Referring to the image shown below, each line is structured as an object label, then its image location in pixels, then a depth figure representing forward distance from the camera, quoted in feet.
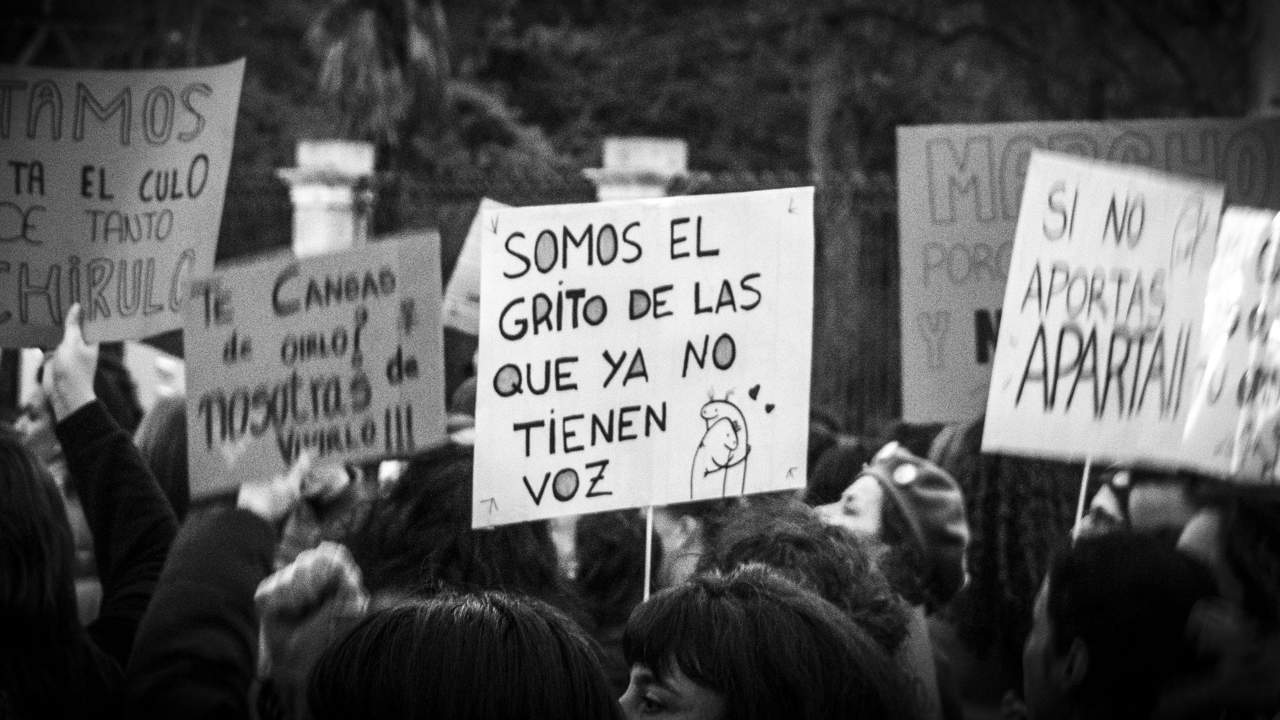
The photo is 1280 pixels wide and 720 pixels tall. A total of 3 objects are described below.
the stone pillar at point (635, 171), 40.60
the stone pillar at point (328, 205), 36.70
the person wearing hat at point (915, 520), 28.45
